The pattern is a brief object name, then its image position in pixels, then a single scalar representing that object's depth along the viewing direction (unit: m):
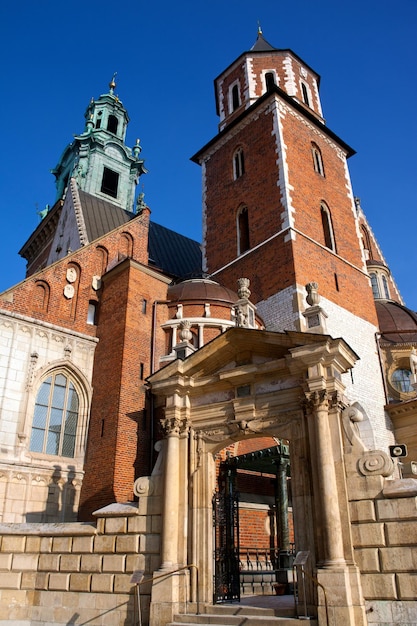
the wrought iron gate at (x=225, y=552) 10.84
